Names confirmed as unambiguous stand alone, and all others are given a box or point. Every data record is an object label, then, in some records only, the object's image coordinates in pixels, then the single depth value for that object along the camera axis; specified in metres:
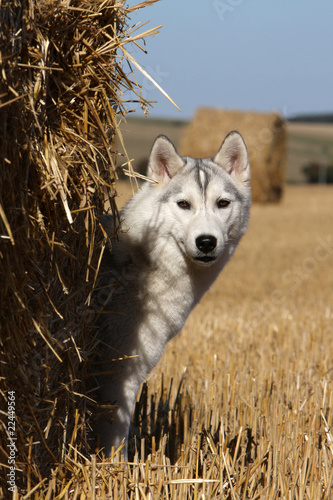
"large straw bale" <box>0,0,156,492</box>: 4.90
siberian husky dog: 6.56
